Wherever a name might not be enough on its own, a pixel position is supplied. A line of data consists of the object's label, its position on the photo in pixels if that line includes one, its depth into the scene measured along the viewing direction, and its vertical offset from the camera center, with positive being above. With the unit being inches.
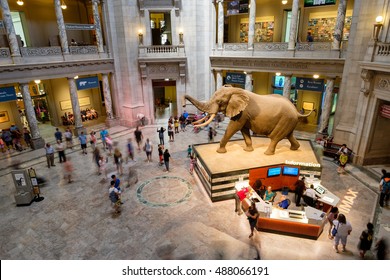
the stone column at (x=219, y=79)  851.4 -99.6
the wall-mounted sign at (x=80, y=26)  687.1 +55.8
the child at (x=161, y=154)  536.1 -202.2
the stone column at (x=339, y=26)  589.0 +37.2
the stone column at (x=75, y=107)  733.9 -153.7
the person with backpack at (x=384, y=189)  398.3 -207.4
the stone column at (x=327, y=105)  649.0 -143.2
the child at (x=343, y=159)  489.7 -200.8
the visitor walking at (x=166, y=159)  504.3 -200.3
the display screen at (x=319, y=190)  389.5 -201.0
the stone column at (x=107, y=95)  804.6 -135.5
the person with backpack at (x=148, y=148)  555.2 -197.4
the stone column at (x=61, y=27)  667.4 +53.1
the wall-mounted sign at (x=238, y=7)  748.6 +103.5
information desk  333.7 -209.3
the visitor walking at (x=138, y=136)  626.5 -195.6
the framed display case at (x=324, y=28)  762.8 +44.2
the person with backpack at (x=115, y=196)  384.8 -201.9
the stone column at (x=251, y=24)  711.7 +54.6
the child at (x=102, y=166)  520.9 -220.3
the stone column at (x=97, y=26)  737.6 +59.3
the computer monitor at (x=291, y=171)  425.2 -189.4
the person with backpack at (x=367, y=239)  291.4 -201.5
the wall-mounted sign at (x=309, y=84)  663.1 -96.2
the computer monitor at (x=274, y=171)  425.1 -190.0
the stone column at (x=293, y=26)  648.4 +42.7
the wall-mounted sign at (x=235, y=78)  796.6 -92.6
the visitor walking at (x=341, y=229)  301.9 -198.6
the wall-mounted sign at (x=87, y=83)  746.2 -91.3
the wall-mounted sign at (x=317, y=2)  631.7 +95.0
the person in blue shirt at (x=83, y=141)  613.1 -198.8
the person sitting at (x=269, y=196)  379.6 -202.6
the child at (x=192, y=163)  505.4 -208.3
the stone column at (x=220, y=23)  776.3 +64.1
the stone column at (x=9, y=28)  582.9 +46.8
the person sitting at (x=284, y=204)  368.4 -206.4
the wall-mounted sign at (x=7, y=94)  617.0 -95.3
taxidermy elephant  455.5 -106.4
